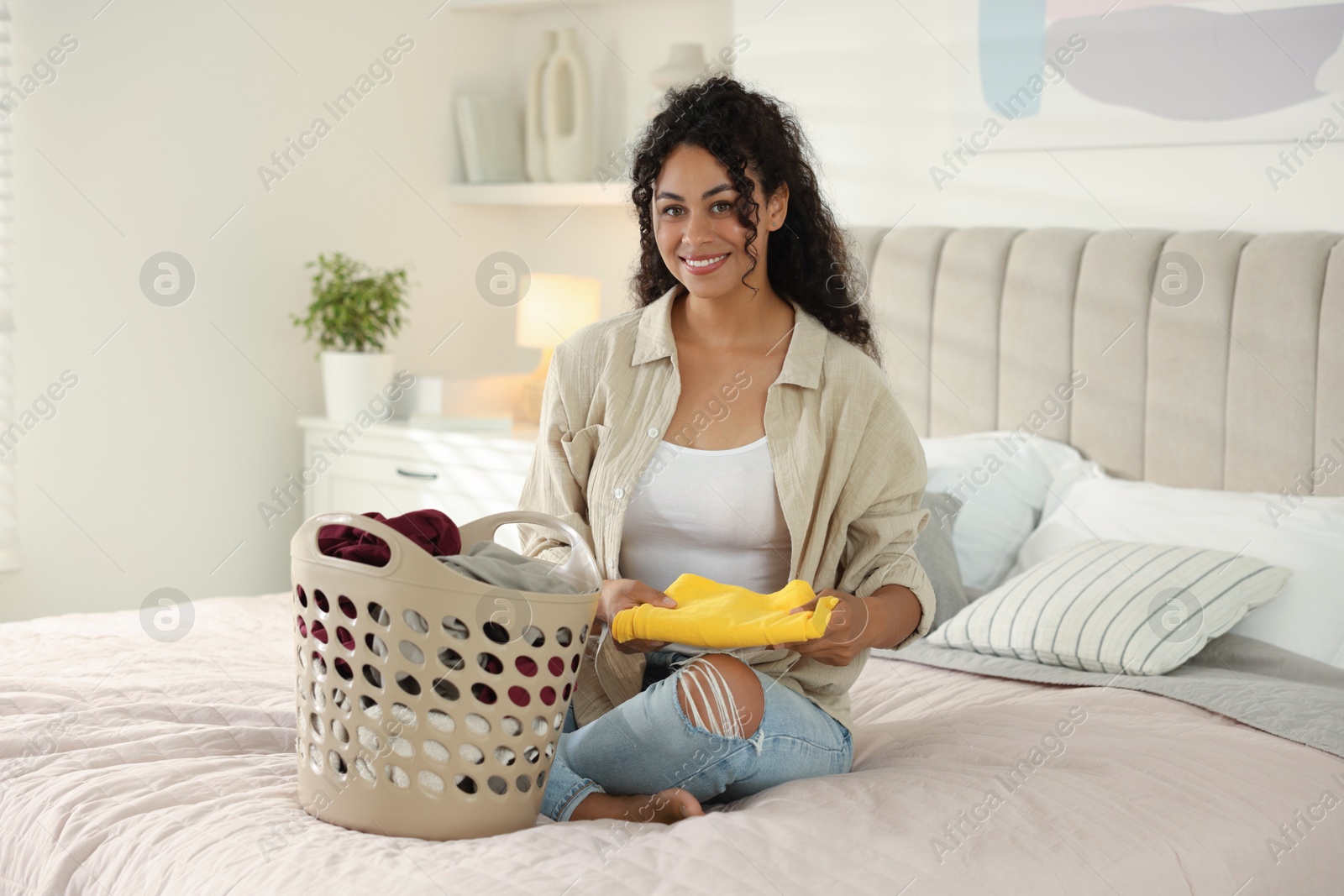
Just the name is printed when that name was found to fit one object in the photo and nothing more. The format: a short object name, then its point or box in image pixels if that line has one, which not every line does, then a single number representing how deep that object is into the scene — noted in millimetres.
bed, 1162
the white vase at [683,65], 3324
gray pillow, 2244
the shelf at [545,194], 3537
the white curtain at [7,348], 3002
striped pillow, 1940
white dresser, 3191
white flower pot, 3451
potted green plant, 3424
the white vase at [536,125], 3660
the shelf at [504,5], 3718
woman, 1549
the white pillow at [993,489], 2420
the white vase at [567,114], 3580
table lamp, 3406
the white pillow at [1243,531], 1979
